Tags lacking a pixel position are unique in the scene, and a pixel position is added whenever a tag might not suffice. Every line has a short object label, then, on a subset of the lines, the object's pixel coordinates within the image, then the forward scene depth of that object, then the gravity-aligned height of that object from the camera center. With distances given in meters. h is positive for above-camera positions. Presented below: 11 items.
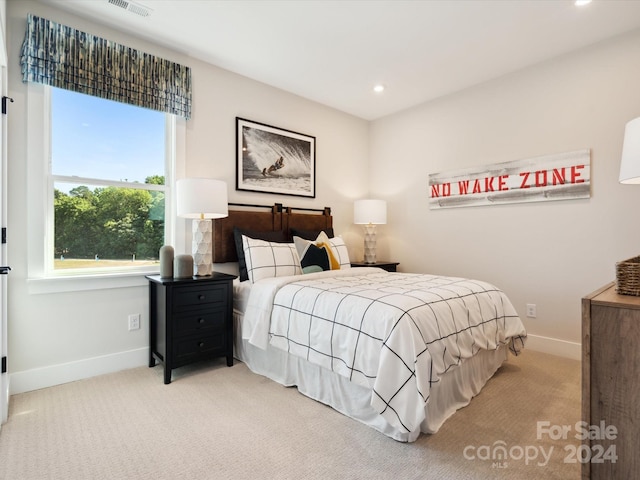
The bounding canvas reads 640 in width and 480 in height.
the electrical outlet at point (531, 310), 3.27 -0.70
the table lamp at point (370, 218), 4.22 +0.27
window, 2.53 +0.45
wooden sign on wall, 2.99 +0.58
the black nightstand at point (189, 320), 2.51 -0.64
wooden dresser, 1.24 -0.57
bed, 1.71 -0.58
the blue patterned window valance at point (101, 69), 2.32 +1.33
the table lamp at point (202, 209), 2.72 +0.26
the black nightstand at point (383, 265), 4.08 -0.31
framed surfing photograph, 3.52 +0.91
